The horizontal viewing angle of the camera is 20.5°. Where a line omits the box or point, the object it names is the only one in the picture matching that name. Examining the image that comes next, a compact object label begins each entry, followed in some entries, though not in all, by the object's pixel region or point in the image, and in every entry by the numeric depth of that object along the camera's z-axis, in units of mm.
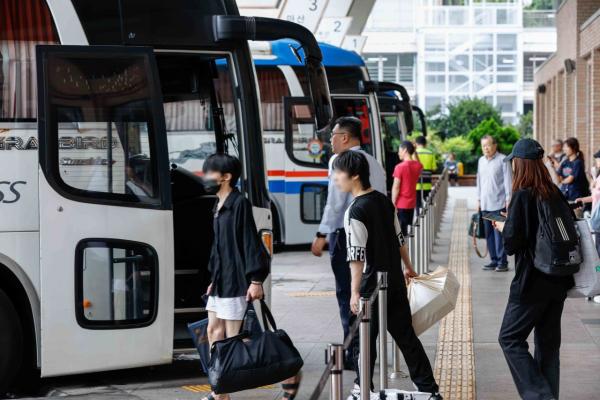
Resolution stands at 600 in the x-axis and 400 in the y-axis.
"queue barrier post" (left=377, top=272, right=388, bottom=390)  10652
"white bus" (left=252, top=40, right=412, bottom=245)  27681
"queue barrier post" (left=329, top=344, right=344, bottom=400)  6849
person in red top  25047
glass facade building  136977
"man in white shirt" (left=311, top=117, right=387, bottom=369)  12534
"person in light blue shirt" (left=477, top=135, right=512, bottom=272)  21984
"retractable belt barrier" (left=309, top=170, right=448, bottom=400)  6871
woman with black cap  10087
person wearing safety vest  32602
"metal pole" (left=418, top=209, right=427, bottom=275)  20098
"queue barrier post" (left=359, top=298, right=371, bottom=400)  8627
